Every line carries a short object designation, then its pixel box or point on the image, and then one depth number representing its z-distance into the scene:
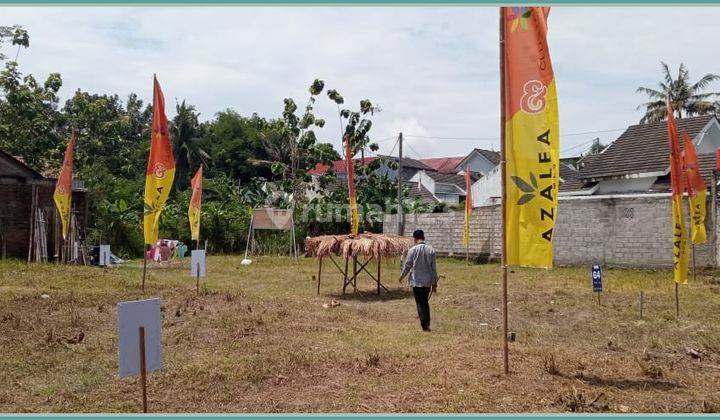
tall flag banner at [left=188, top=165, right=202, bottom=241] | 22.52
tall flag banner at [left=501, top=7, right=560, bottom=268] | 6.92
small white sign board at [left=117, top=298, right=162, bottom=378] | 5.10
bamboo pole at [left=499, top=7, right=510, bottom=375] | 6.95
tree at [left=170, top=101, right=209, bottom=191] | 46.25
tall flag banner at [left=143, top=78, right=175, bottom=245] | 13.45
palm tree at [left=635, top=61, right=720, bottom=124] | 42.12
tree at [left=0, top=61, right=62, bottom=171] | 30.84
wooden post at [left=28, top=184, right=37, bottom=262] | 21.85
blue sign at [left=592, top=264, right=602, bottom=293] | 12.29
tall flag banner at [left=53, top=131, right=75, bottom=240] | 19.89
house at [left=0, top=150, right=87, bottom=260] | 22.38
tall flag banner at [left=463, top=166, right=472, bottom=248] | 23.70
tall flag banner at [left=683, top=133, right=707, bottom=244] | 14.68
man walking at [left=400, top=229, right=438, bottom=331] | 10.24
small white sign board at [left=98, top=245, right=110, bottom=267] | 19.42
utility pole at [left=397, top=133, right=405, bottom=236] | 28.98
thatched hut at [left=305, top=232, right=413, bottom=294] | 14.05
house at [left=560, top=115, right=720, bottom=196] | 23.22
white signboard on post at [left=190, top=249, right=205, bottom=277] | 14.02
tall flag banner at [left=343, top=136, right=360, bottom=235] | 20.17
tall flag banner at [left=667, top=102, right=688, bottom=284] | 11.12
